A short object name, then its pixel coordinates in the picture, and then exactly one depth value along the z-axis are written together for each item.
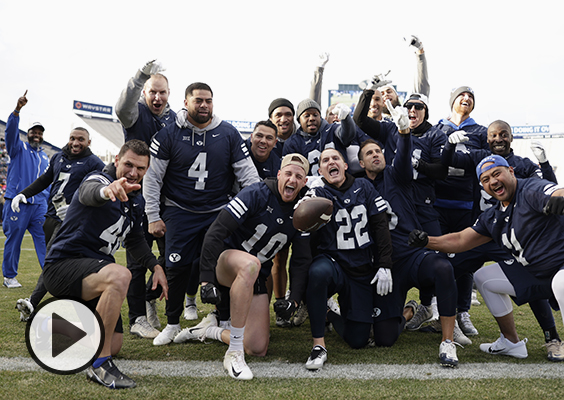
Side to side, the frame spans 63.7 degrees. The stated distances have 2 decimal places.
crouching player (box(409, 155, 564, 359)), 3.06
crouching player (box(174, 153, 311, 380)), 3.12
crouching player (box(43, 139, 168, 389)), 2.73
